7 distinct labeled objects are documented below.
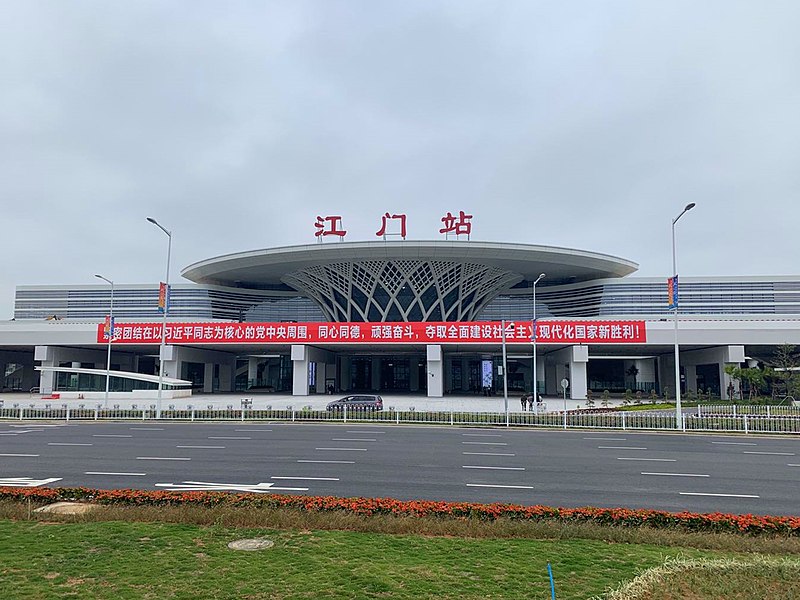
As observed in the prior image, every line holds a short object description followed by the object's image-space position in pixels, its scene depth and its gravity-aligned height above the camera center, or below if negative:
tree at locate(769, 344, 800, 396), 44.53 -0.14
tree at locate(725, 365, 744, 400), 46.16 -0.47
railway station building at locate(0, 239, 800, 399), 52.81 +3.86
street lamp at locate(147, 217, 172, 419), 36.24 +4.95
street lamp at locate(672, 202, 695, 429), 29.01 -1.57
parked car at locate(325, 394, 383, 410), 40.53 -2.67
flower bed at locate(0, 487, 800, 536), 10.05 -2.77
